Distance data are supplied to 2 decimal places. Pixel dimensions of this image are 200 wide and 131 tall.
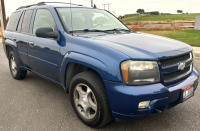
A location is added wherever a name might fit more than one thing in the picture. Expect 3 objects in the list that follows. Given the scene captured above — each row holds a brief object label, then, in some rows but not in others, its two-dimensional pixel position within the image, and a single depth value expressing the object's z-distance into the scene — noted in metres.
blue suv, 2.19
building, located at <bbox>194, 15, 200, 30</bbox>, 20.55
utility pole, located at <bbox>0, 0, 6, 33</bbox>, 19.26
